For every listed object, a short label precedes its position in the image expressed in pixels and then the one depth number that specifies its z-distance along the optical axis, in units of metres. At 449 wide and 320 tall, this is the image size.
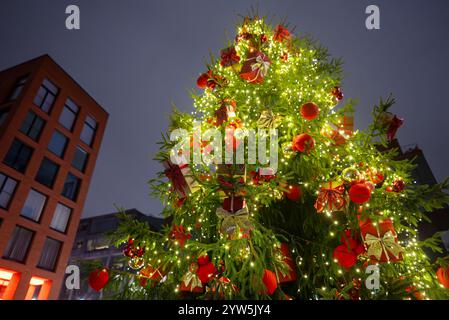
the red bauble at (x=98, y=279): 3.57
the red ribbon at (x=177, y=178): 3.53
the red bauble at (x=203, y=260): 3.47
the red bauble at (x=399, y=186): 3.69
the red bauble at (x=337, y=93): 5.13
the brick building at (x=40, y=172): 16.30
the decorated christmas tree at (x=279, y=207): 3.14
